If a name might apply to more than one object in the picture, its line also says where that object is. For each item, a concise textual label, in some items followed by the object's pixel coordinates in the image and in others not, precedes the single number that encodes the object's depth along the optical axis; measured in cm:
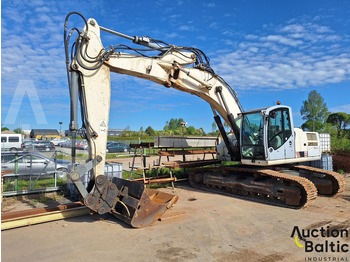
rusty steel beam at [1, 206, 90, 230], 566
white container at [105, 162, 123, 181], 896
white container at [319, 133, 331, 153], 1328
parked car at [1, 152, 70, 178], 960
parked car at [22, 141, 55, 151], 2650
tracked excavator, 591
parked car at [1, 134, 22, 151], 2545
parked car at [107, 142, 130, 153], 2886
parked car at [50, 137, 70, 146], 4161
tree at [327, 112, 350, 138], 5162
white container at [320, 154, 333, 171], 1180
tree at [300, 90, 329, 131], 4172
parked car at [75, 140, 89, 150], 2471
